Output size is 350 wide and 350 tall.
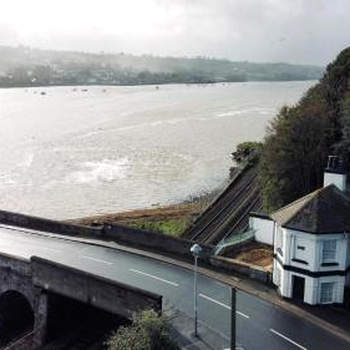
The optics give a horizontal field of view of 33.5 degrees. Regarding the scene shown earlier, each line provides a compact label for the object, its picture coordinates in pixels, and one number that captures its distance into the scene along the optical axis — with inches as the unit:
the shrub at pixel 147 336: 838.5
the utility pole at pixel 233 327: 771.8
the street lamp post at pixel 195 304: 917.8
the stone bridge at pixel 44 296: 1081.4
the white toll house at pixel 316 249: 1061.1
